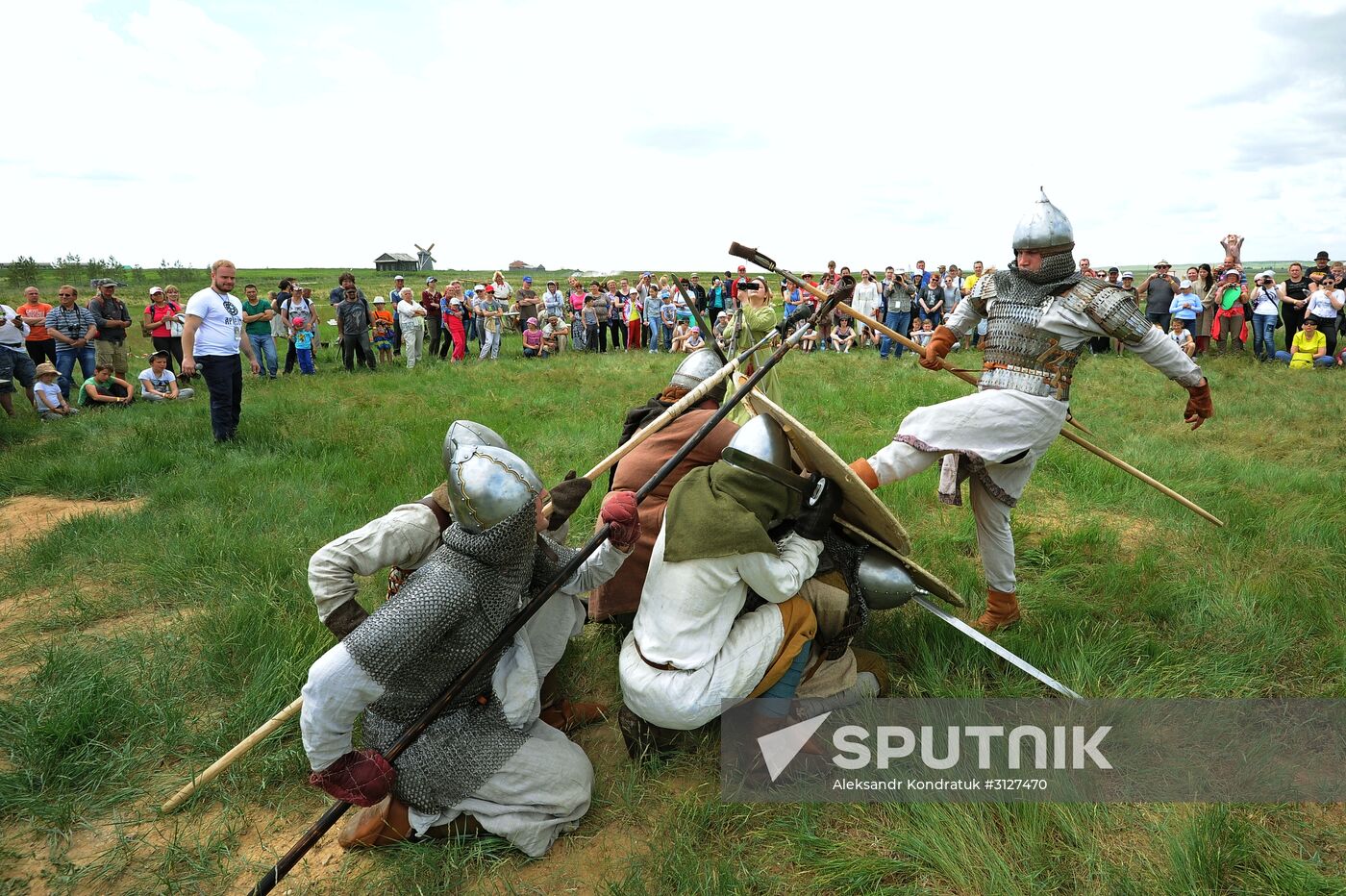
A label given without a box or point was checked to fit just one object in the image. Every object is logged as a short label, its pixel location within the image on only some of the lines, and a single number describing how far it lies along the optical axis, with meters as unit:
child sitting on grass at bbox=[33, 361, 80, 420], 9.02
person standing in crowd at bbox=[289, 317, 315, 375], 12.60
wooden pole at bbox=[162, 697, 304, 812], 2.57
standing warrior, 3.18
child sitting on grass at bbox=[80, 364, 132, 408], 9.67
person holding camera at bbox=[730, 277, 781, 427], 6.05
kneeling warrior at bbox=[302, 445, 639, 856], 2.14
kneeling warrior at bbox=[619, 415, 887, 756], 2.50
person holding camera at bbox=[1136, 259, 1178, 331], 13.09
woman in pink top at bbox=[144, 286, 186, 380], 11.33
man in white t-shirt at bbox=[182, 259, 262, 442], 6.73
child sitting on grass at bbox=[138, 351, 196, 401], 10.09
